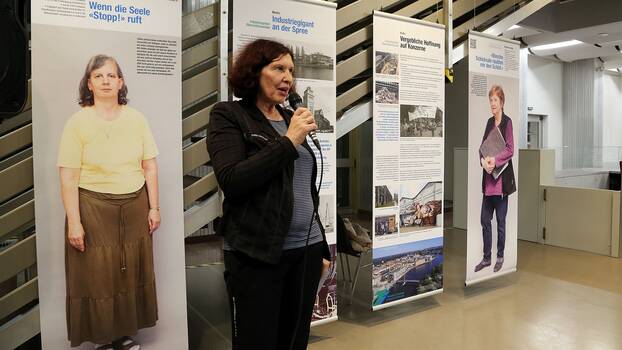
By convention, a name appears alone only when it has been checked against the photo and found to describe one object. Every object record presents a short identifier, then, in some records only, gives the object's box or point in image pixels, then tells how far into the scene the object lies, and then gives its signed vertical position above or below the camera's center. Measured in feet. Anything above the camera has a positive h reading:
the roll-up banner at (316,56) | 8.55 +2.10
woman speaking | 4.23 -0.41
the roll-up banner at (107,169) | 6.77 -0.10
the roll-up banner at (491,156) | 12.30 +0.15
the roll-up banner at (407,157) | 10.37 +0.10
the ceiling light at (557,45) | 28.12 +7.29
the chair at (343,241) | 10.71 -1.89
